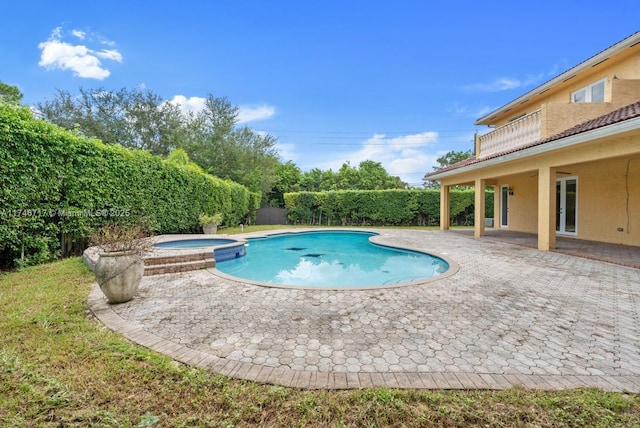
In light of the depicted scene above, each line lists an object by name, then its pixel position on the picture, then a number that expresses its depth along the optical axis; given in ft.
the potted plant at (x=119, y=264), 16.05
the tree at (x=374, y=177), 128.47
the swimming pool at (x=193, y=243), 38.34
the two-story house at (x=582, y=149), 28.76
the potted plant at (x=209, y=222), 54.34
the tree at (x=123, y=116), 92.32
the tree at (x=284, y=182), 116.95
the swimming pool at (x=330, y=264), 28.40
